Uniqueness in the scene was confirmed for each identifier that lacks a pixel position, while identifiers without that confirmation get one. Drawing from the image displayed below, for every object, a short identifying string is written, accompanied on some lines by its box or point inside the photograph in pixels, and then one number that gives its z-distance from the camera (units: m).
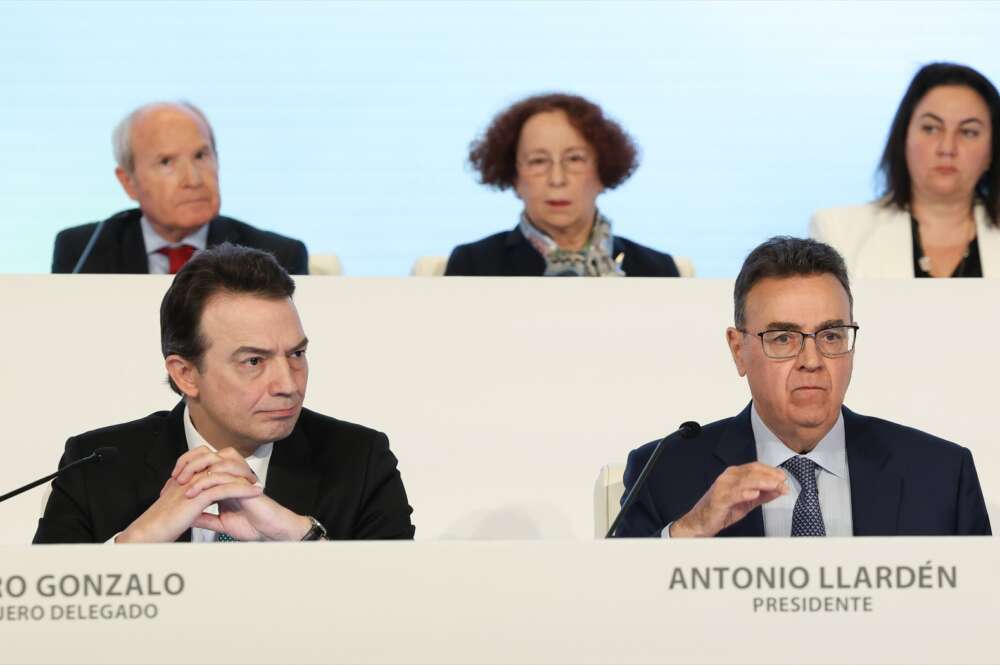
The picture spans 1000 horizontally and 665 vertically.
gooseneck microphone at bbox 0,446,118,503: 4.00
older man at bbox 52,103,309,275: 7.46
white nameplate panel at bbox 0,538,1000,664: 2.96
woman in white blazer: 7.28
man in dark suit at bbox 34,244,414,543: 4.53
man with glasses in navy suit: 4.44
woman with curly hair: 7.50
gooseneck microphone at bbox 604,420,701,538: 4.08
